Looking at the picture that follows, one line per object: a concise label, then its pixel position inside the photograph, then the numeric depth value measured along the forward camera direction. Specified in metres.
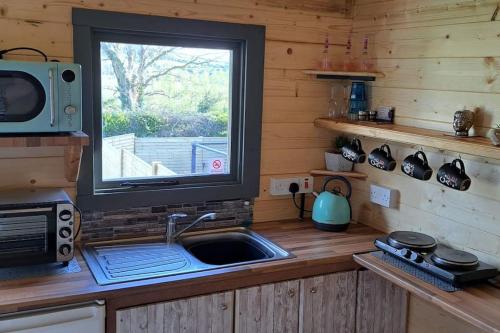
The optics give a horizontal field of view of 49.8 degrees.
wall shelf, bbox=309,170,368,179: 2.71
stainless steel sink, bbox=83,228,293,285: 2.02
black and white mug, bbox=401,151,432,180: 2.20
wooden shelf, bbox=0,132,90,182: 1.83
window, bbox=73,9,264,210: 2.28
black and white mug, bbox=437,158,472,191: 2.03
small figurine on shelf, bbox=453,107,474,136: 2.06
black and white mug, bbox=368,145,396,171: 2.36
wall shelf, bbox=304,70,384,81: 2.56
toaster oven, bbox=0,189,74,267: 1.89
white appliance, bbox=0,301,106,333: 1.72
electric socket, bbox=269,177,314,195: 2.70
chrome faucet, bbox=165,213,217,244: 2.39
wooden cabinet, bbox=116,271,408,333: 1.96
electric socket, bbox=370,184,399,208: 2.55
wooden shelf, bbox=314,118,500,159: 1.88
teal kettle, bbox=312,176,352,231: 2.56
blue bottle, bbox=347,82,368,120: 2.64
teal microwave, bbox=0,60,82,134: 1.82
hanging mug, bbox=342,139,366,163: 2.51
